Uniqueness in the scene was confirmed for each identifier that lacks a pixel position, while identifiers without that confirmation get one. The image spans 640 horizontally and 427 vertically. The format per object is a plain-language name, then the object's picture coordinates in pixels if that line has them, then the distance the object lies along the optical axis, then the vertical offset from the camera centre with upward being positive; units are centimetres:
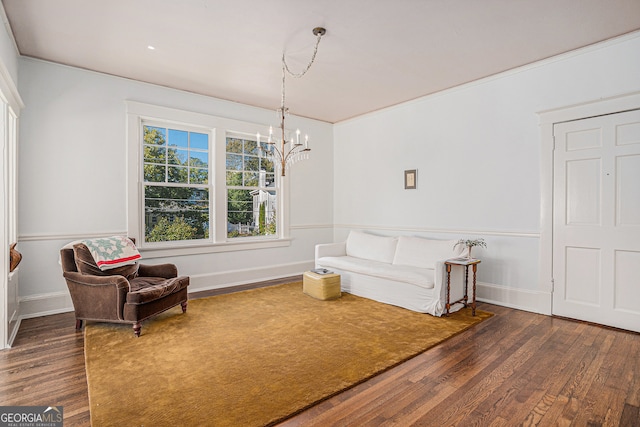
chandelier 553 +101
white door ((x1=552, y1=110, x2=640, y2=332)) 320 -11
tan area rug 201 -119
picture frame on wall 507 +46
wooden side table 367 -74
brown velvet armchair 312 -81
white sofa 376 -76
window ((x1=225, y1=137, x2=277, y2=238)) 526 +30
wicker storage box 429 -101
